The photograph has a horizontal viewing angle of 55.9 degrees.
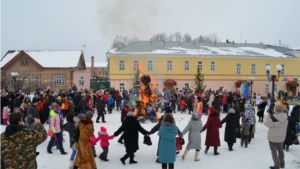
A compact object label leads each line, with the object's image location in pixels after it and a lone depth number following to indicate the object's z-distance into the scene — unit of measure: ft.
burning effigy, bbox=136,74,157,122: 49.88
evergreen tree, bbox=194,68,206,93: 98.28
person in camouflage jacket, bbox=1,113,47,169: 13.88
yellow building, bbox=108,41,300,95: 117.19
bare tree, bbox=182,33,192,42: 240.98
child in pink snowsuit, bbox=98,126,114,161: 26.58
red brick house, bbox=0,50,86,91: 119.44
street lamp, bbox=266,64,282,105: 52.78
